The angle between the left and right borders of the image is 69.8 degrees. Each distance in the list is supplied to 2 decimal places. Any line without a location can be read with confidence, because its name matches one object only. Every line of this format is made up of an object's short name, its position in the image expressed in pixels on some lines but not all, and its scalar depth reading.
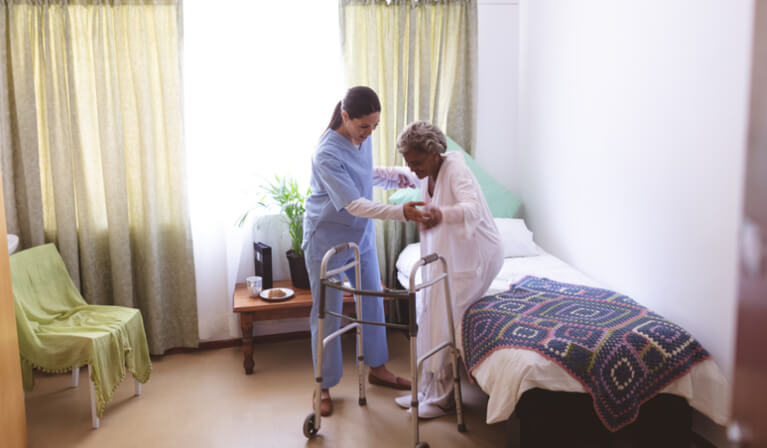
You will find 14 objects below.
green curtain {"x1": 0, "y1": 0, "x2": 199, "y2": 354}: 3.23
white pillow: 3.44
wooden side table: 3.25
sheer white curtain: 3.50
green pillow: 3.77
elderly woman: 2.41
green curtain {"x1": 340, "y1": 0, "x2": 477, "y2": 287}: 3.63
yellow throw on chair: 2.57
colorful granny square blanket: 1.91
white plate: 3.35
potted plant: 3.50
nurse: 2.41
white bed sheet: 1.91
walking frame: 2.05
